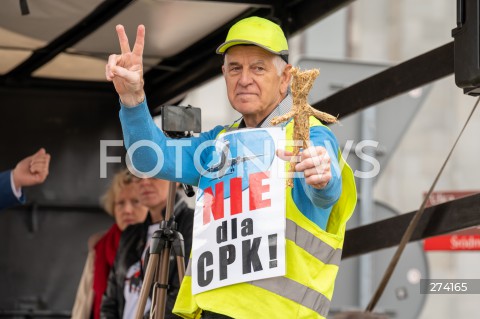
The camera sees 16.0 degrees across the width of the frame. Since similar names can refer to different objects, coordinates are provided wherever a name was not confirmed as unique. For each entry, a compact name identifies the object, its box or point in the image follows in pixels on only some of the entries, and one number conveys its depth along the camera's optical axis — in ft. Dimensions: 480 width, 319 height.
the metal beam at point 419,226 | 23.64
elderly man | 19.15
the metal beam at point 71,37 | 29.61
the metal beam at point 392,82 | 24.96
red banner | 34.35
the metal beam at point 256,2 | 28.66
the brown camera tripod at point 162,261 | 23.03
